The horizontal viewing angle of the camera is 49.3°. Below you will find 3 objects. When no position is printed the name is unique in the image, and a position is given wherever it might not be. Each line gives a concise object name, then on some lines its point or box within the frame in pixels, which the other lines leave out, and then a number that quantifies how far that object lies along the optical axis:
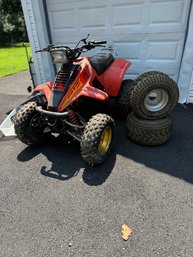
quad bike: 2.69
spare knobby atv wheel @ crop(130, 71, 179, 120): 2.88
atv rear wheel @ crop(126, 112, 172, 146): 3.04
